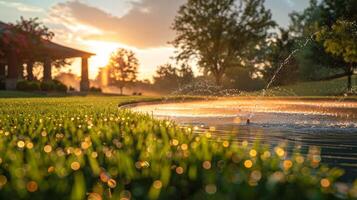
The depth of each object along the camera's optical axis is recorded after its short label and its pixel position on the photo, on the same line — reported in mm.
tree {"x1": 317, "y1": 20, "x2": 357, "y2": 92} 33969
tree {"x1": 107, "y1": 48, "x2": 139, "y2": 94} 94562
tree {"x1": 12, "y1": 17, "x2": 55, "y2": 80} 44250
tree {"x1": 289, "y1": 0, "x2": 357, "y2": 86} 39469
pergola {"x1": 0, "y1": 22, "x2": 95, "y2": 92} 43094
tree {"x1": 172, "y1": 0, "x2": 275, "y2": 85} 61062
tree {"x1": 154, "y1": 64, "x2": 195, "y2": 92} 110500
